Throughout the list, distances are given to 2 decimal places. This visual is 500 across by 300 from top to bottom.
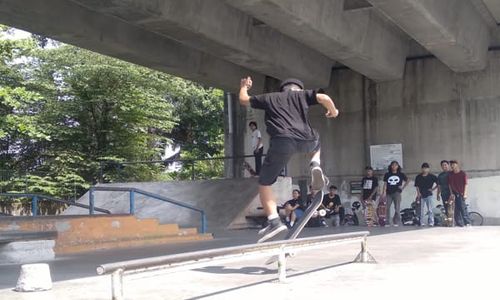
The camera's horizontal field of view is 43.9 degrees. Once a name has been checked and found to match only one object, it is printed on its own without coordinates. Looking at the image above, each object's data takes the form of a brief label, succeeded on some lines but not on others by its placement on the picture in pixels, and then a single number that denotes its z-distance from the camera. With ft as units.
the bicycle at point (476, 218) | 61.26
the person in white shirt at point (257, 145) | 62.75
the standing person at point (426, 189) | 59.18
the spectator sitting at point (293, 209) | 59.90
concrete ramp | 60.49
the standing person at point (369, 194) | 63.31
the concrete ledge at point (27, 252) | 33.32
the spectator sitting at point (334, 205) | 63.93
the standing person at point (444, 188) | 58.23
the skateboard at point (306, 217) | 24.69
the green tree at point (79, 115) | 95.30
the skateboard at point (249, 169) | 68.72
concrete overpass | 44.01
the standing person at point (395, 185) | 61.21
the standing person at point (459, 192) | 56.95
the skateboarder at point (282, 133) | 23.85
